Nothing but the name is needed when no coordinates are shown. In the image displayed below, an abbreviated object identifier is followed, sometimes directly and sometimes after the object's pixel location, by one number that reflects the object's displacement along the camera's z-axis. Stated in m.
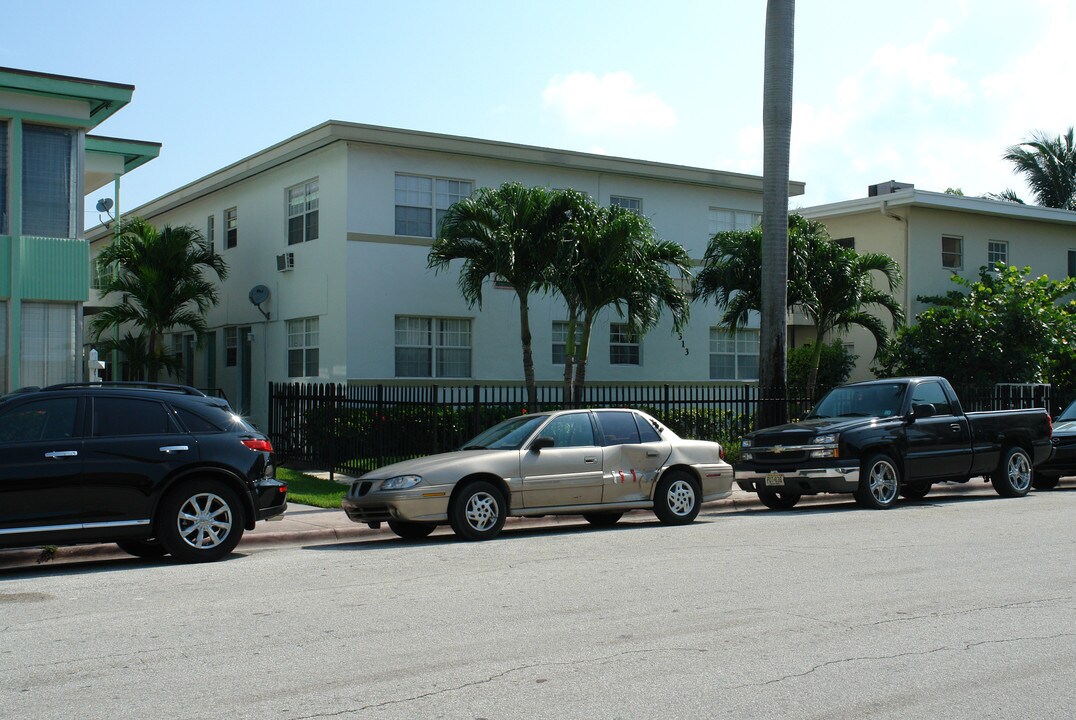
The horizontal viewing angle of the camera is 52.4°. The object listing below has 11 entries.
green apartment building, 17.61
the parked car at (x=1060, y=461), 19.08
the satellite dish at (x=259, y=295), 24.94
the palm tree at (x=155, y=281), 24.61
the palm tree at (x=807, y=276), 24.23
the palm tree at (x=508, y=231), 20.44
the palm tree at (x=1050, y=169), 47.03
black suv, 10.02
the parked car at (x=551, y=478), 12.07
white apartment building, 22.66
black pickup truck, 15.24
